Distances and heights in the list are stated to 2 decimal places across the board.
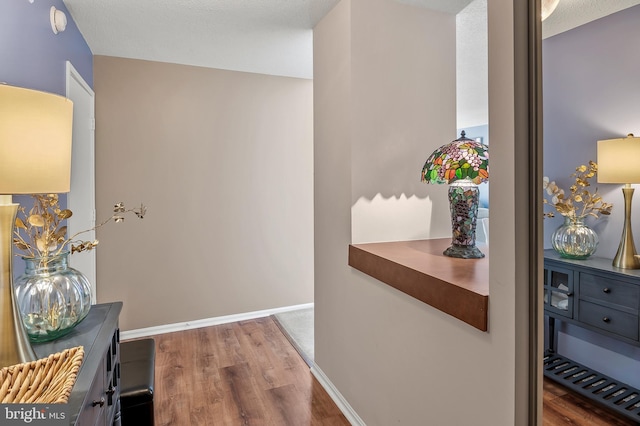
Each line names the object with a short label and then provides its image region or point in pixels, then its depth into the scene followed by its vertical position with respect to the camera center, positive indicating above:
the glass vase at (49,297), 1.15 -0.26
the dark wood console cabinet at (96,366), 0.92 -0.42
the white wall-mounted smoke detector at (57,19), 1.97 +1.03
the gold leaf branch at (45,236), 1.24 -0.07
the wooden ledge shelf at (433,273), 1.22 -0.23
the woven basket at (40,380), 0.84 -0.39
